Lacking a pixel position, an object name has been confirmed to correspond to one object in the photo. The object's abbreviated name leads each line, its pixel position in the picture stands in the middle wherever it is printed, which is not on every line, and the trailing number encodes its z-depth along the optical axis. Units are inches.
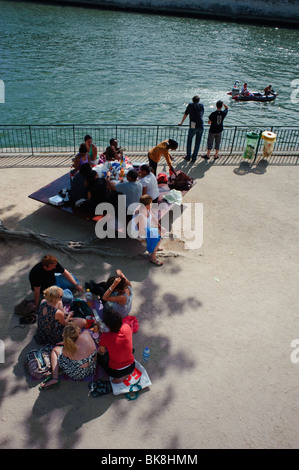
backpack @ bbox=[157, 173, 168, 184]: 400.2
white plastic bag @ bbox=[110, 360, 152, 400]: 213.3
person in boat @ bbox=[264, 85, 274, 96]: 1058.7
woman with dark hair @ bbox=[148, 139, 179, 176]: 386.1
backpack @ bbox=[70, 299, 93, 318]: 251.6
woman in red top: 206.8
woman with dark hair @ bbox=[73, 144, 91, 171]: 366.0
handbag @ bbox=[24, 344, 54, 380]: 215.8
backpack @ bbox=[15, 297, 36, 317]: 254.7
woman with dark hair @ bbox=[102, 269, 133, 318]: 241.1
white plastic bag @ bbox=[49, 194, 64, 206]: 340.8
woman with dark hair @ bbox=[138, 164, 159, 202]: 340.8
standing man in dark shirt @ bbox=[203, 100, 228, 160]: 472.8
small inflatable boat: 1050.7
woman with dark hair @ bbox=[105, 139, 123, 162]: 381.7
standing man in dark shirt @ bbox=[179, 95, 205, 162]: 458.9
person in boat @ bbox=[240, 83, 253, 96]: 1050.7
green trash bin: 486.0
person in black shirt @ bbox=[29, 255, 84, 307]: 240.3
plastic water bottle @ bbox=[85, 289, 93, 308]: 265.4
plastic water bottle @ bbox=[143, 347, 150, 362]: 231.0
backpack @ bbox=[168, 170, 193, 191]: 396.5
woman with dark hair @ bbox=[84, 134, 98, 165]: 388.2
